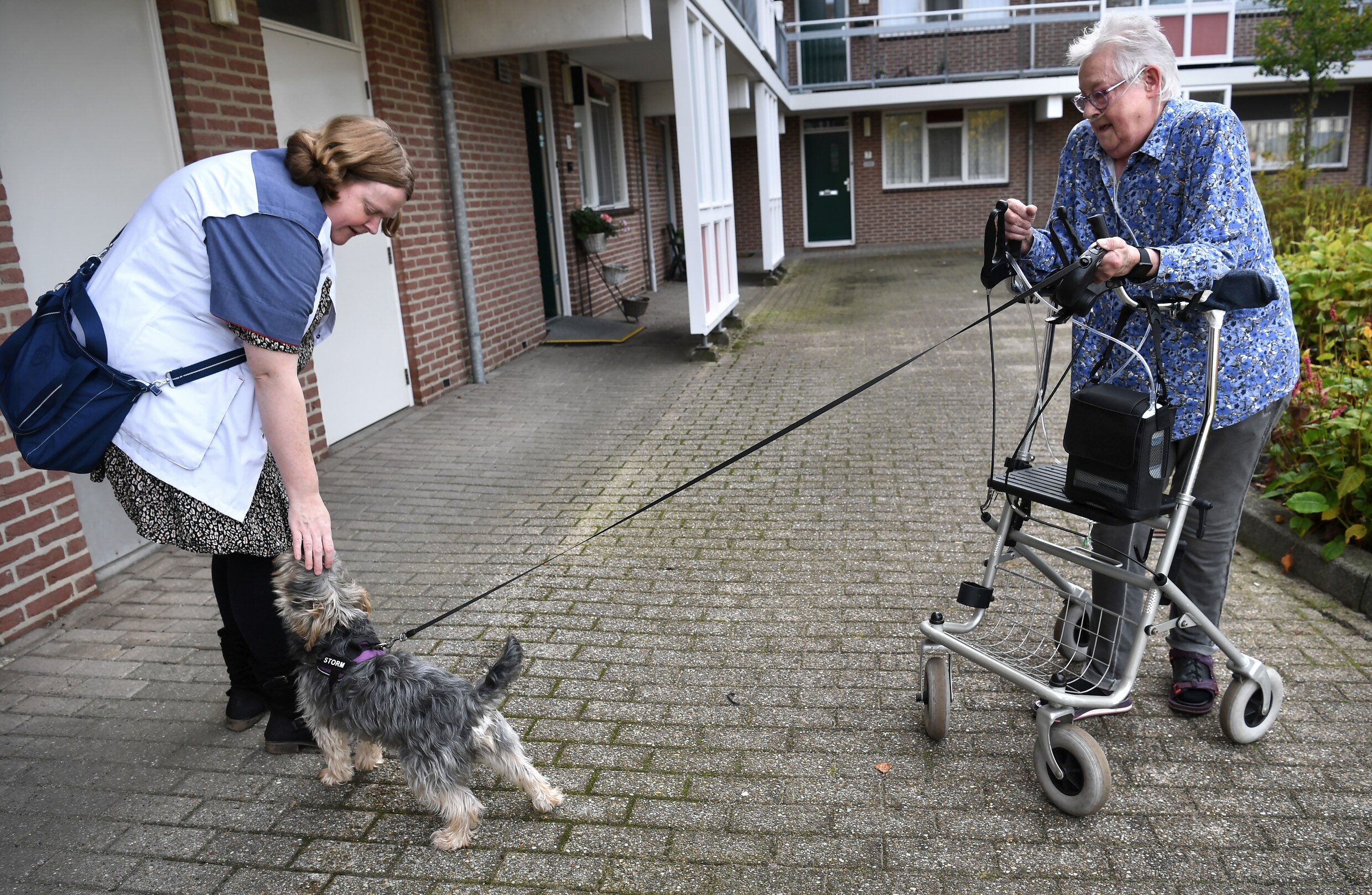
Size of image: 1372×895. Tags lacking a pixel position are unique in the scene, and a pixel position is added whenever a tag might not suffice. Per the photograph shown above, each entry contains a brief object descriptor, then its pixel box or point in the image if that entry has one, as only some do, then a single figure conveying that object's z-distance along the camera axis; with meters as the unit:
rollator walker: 2.60
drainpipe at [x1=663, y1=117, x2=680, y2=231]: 17.84
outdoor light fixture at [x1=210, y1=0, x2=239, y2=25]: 5.34
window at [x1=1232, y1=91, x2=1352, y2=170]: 23.48
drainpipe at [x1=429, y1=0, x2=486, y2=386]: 8.25
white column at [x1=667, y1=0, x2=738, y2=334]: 9.11
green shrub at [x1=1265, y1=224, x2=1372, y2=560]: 4.08
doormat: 10.64
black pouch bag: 2.55
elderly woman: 2.64
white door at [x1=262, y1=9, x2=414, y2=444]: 6.36
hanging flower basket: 11.91
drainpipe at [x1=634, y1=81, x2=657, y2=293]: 15.71
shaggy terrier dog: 2.60
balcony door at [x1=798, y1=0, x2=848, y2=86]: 21.59
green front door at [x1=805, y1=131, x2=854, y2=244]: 23.03
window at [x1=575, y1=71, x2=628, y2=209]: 13.08
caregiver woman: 2.49
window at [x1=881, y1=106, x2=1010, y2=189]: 22.66
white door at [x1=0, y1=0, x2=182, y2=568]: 4.30
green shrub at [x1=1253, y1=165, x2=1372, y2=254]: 10.37
